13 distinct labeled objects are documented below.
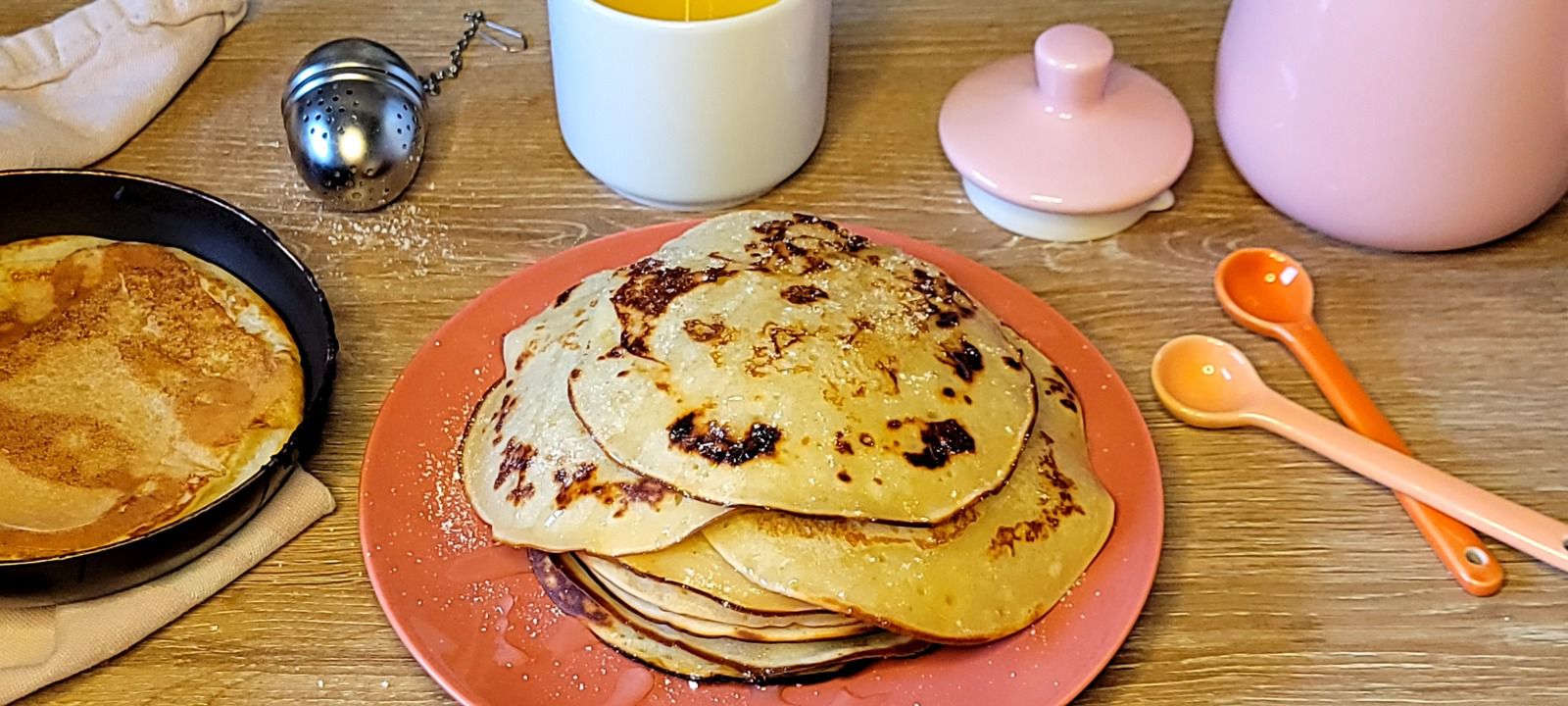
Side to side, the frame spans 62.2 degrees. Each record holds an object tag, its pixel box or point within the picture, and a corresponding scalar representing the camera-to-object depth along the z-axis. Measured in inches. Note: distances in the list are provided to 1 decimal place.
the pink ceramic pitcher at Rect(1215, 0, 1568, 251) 39.8
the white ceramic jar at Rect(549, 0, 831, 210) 43.1
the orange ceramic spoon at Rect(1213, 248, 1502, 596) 37.8
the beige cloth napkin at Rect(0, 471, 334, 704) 34.5
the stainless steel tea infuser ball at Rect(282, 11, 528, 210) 47.1
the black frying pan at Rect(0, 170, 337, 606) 38.1
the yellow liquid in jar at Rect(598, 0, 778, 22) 48.3
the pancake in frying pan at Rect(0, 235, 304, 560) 36.9
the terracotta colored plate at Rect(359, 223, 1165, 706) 33.3
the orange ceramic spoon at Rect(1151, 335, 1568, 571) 37.3
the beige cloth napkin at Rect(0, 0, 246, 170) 49.9
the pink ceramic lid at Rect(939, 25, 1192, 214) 46.5
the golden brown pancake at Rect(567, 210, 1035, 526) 32.6
